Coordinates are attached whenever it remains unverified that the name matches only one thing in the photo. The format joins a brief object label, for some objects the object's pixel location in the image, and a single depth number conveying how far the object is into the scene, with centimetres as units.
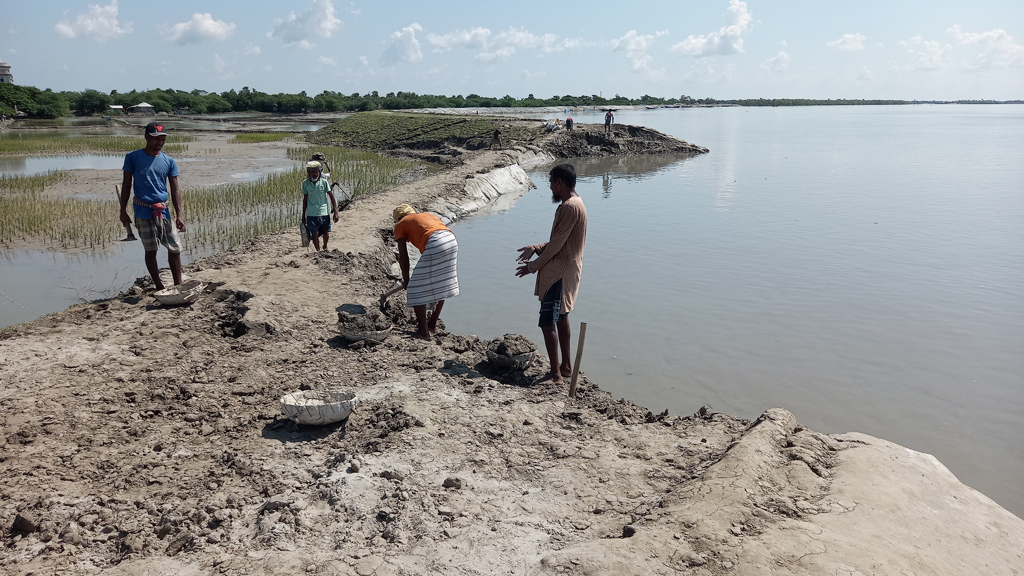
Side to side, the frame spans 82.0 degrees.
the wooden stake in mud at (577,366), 442
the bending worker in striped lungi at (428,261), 546
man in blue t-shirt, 592
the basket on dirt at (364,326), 550
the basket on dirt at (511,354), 520
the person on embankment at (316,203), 785
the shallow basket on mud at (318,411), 396
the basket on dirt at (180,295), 604
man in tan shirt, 465
